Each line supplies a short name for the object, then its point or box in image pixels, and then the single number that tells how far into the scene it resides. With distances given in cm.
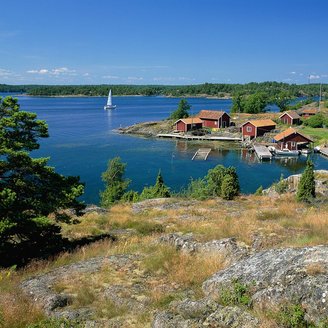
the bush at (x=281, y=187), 3144
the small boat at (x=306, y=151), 6706
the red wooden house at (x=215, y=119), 9031
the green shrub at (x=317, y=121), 8675
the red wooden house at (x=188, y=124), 8931
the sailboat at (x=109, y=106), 16550
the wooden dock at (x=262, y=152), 6419
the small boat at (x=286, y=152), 6644
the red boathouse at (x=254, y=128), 8031
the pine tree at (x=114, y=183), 3756
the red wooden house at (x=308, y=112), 9996
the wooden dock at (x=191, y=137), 8269
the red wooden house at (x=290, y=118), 9081
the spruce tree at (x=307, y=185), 2530
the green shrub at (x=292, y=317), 605
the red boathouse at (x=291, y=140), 6869
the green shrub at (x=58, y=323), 627
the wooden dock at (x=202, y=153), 6494
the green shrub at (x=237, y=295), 699
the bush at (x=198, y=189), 3266
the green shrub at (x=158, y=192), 3203
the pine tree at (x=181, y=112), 10106
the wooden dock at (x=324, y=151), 6557
